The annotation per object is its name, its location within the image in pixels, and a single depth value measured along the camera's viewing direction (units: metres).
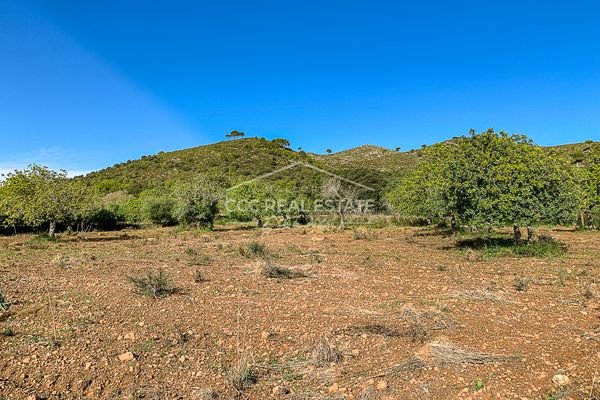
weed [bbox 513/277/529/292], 9.56
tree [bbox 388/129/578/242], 14.98
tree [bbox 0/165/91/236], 24.42
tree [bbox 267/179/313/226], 40.18
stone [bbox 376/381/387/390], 4.72
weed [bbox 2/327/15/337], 6.05
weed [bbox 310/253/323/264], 14.95
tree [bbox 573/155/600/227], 26.55
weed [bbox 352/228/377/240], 25.21
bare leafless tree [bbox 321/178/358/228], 42.59
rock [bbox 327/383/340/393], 4.77
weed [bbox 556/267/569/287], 10.17
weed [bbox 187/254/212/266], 14.30
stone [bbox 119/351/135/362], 5.34
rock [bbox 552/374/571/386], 4.61
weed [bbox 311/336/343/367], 5.48
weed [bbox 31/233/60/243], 23.61
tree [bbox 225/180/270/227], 38.94
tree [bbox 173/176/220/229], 35.94
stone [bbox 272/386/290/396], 4.74
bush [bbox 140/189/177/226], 40.09
